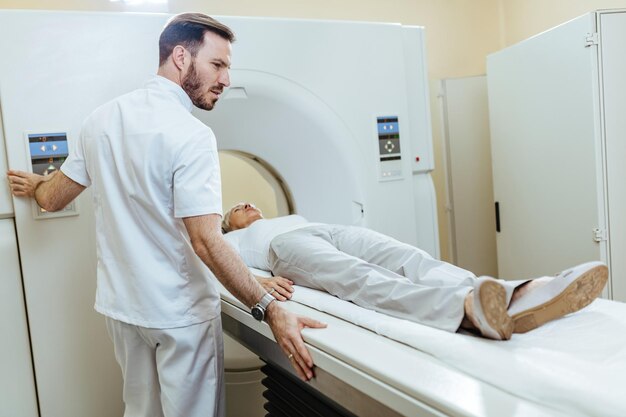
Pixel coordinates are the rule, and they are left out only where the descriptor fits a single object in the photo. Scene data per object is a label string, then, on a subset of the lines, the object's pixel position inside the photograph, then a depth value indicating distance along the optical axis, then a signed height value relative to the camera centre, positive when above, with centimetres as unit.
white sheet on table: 84 -37
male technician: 138 -16
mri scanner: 102 -16
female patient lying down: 111 -32
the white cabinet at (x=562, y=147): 237 -6
